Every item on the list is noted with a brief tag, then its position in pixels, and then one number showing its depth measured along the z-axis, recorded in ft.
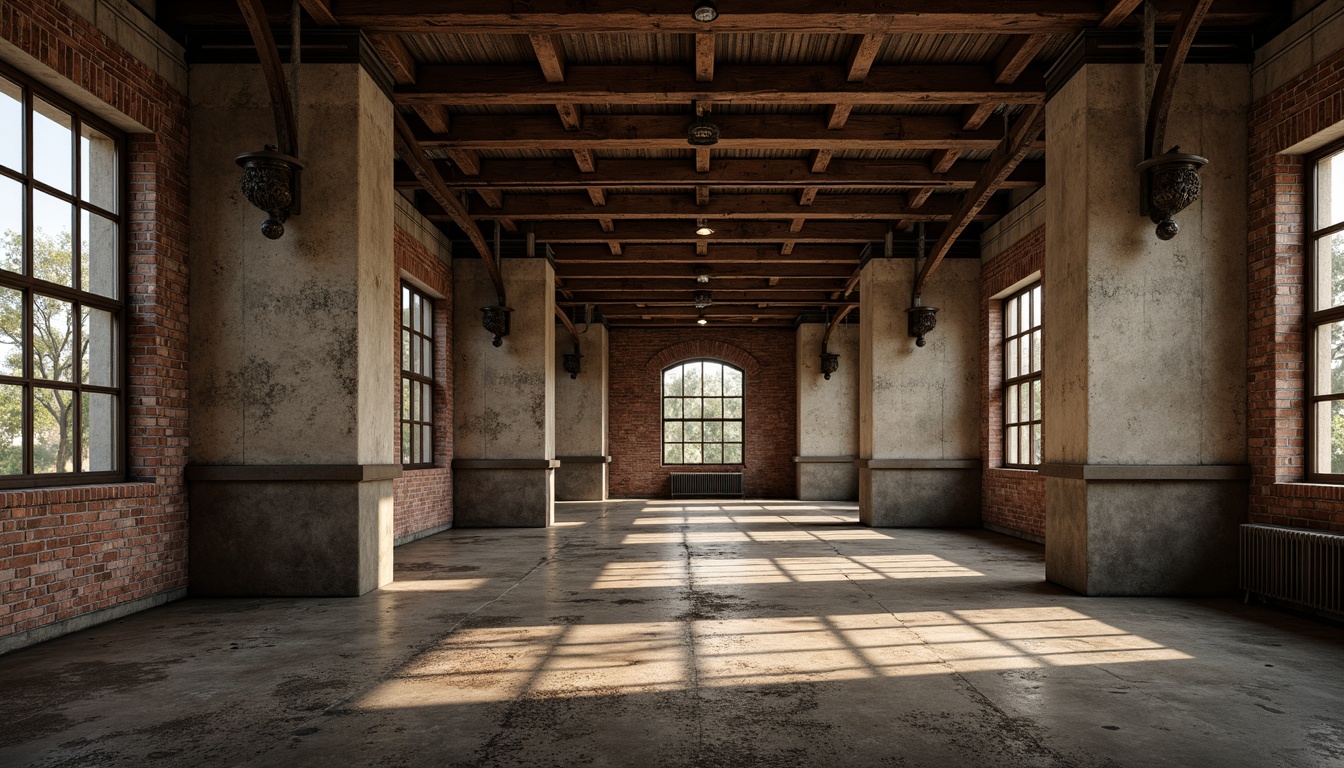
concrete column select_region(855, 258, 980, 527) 41.29
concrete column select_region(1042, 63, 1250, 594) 21.43
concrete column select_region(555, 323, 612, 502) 62.85
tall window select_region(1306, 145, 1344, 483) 19.95
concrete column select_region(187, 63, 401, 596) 21.15
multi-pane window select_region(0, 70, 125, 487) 16.63
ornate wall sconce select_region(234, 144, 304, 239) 18.90
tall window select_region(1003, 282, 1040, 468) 36.55
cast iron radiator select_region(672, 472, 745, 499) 68.85
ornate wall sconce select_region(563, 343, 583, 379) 61.00
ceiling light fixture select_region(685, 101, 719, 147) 26.73
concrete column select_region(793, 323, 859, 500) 64.18
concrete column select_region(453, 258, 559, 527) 40.91
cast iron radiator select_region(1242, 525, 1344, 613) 17.79
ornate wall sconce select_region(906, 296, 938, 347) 39.06
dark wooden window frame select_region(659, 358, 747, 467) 70.54
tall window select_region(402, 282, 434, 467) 36.19
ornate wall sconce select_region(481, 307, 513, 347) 39.14
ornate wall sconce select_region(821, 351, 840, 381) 61.82
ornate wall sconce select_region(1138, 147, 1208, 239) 19.77
